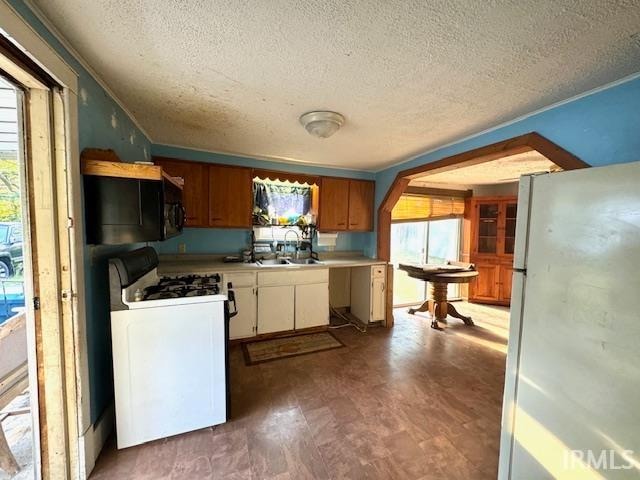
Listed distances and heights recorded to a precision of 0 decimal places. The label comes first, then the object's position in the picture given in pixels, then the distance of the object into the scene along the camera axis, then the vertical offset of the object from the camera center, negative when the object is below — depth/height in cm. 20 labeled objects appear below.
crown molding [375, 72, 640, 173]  143 +85
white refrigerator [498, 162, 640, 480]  85 -38
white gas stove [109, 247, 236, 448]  155 -86
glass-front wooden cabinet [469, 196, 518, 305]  453 -32
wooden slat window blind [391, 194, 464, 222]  433 +35
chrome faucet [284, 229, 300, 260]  369 -26
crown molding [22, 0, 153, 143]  104 +84
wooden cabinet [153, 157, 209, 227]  291 +39
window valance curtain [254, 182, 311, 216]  351 +36
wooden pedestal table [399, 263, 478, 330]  351 -70
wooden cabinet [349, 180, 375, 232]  380 +32
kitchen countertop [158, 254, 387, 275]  279 -51
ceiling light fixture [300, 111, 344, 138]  194 +80
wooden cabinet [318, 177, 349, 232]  364 +30
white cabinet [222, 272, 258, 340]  288 -92
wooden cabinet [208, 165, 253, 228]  308 +32
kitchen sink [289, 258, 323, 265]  360 -52
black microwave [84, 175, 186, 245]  145 +6
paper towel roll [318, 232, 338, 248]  380 -21
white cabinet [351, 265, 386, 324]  354 -95
